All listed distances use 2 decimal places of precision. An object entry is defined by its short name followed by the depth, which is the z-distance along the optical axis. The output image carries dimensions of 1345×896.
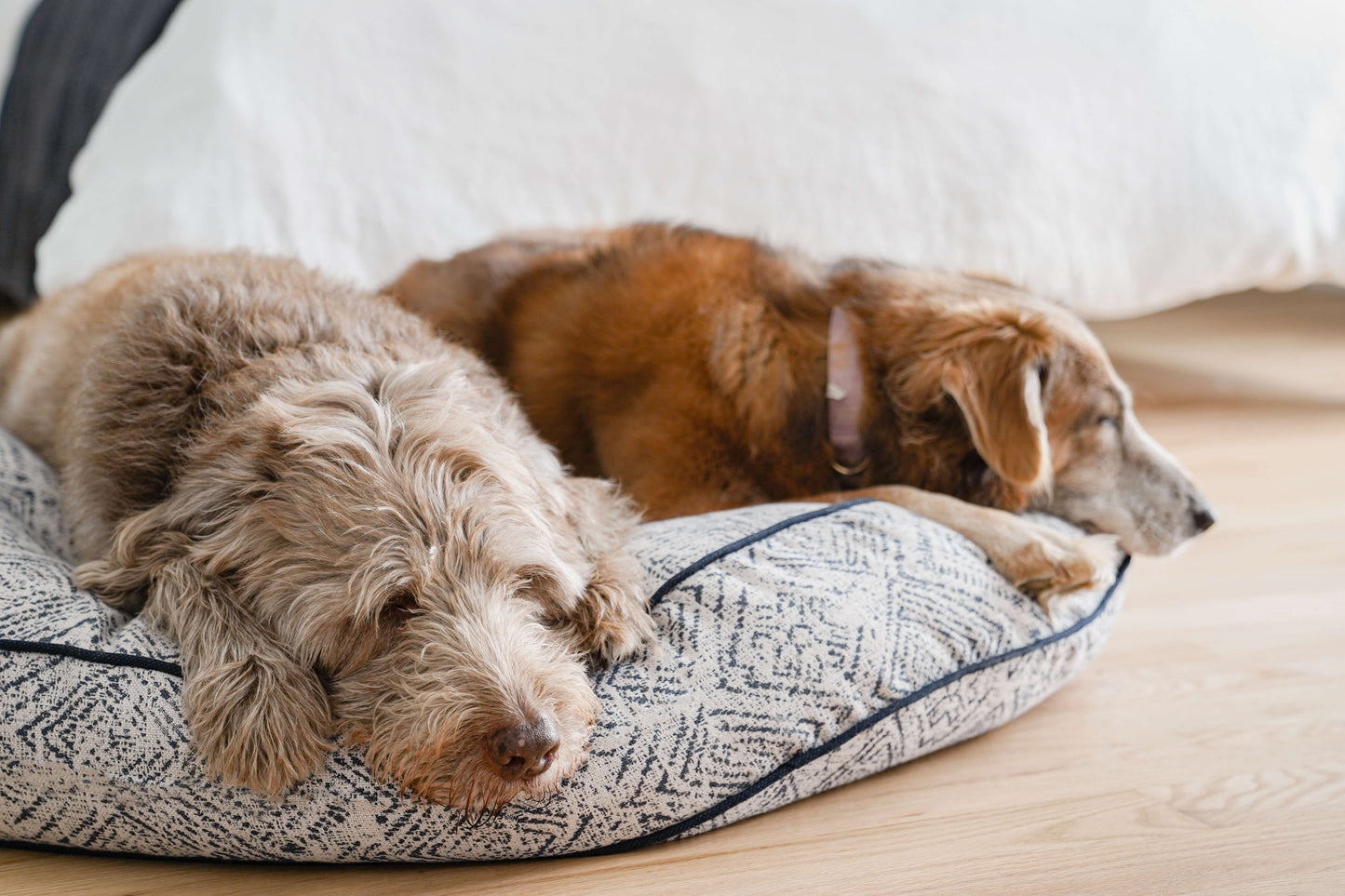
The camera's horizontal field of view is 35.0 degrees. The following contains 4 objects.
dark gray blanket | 2.16
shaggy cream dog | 1.25
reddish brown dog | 1.57
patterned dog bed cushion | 1.27
